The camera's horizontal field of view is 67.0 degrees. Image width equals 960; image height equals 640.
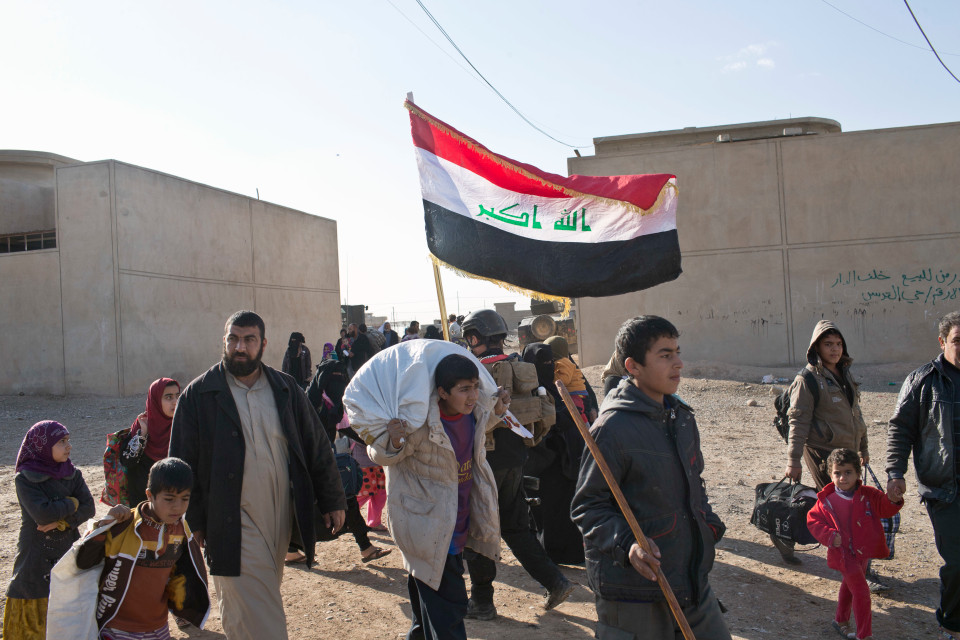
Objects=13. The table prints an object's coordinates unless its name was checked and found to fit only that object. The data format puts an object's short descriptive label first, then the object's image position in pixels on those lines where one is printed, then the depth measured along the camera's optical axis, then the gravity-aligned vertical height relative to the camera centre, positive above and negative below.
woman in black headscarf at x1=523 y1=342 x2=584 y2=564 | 5.15 -1.10
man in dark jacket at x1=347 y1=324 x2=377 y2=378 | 11.92 -0.21
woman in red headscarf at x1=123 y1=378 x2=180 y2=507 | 4.48 -0.55
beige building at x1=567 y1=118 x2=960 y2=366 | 16.72 +1.79
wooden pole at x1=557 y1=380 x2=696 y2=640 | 2.38 -0.67
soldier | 4.37 -1.18
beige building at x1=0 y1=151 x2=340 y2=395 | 17.58 +1.93
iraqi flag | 5.75 +0.88
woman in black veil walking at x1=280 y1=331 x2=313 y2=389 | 11.22 -0.33
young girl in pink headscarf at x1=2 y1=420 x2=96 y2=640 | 3.75 -0.90
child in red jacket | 4.01 -1.21
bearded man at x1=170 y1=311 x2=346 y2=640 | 3.35 -0.64
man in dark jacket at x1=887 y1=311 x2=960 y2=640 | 3.78 -0.71
